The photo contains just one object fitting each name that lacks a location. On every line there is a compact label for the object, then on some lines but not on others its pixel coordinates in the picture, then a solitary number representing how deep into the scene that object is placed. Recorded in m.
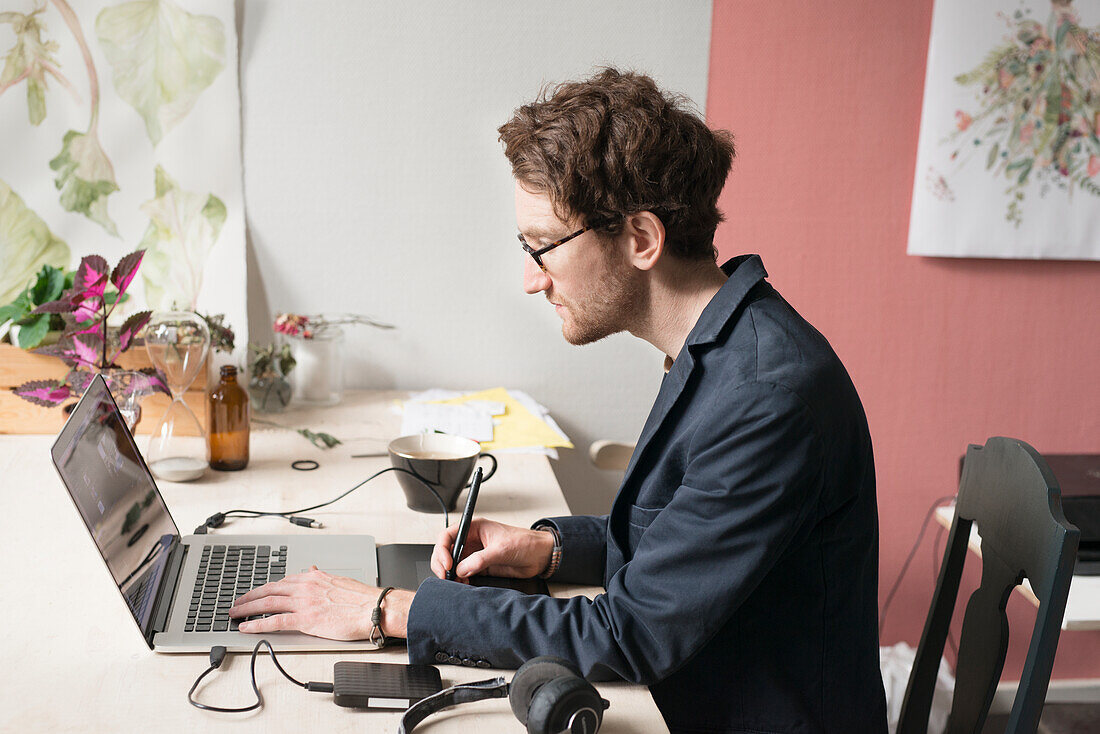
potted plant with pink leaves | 1.51
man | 0.93
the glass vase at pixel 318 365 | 1.96
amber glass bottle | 1.49
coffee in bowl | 1.38
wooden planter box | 1.66
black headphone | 0.78
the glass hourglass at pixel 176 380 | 1.47
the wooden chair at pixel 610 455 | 2.04
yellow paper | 1.79
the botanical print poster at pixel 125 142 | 1.91
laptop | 0.96
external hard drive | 0.87
